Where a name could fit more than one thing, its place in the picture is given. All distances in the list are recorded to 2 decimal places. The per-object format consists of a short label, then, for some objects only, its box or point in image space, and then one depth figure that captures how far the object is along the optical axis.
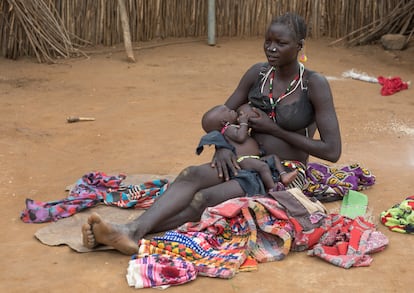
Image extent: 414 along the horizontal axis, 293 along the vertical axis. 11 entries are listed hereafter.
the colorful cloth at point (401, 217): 3.74
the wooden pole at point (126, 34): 8.50
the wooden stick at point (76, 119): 5.96
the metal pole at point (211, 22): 9.24
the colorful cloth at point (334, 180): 4.11
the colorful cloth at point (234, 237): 3.34
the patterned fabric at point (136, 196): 4.06
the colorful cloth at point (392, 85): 7.11
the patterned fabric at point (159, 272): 3.11
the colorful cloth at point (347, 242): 3.33
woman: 3.60
